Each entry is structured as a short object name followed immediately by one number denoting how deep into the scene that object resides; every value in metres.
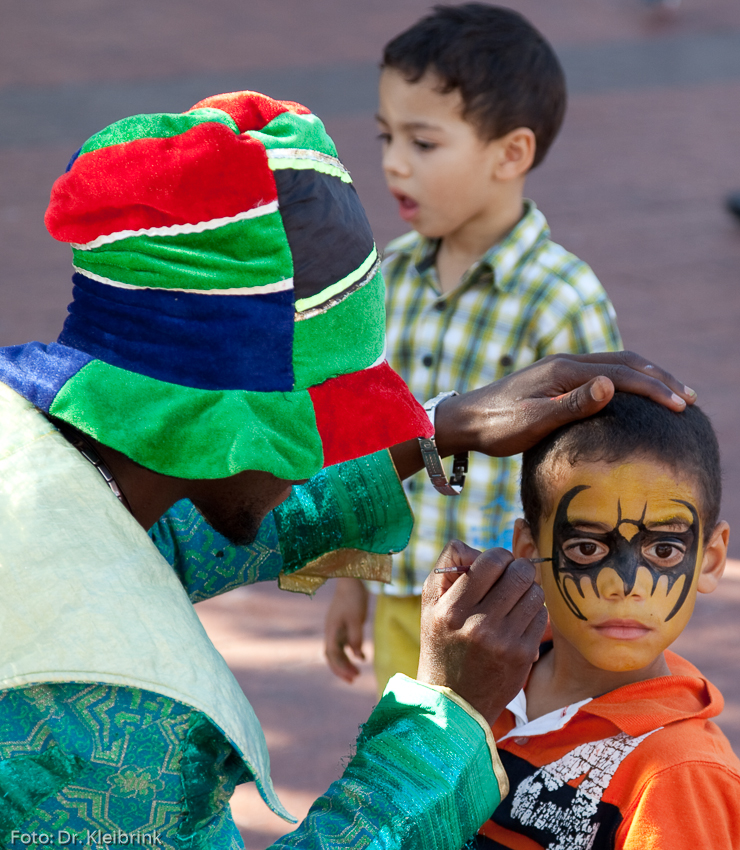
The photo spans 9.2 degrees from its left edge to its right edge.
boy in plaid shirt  3.59
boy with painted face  3.21
